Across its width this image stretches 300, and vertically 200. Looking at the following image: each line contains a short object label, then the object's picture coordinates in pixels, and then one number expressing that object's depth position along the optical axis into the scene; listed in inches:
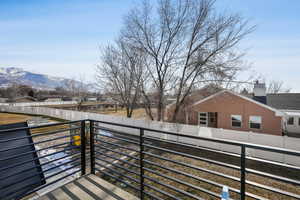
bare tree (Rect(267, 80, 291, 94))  989.8
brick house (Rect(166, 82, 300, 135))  379.2
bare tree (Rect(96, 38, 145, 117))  356.2
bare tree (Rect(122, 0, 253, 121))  278.8
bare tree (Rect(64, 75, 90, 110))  846.5
